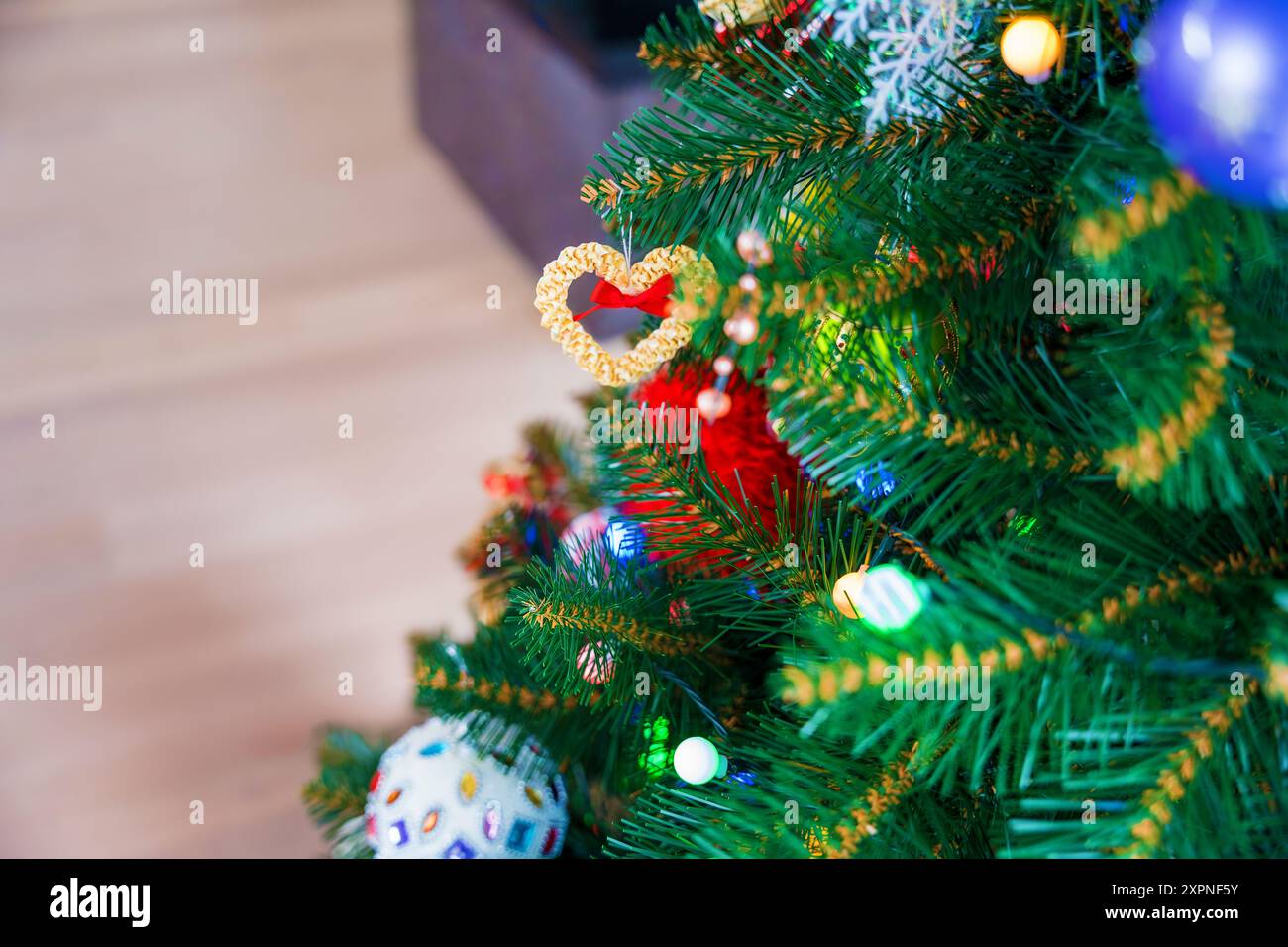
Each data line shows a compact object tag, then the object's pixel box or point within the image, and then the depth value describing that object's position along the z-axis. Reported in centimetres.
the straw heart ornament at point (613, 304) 50
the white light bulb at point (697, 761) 47
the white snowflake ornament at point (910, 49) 42
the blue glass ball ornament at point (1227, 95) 29
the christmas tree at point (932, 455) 32
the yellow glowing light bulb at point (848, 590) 44
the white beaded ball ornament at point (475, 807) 59
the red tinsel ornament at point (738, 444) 53
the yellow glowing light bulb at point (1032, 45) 38
